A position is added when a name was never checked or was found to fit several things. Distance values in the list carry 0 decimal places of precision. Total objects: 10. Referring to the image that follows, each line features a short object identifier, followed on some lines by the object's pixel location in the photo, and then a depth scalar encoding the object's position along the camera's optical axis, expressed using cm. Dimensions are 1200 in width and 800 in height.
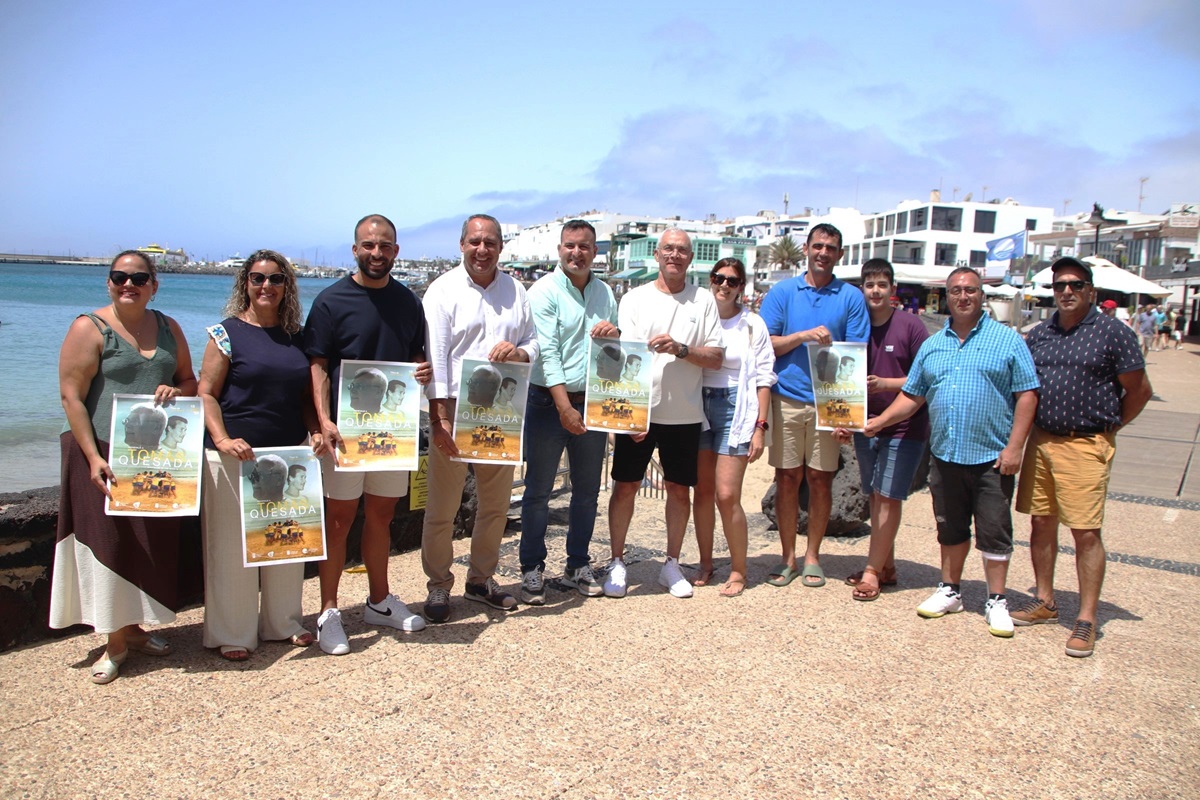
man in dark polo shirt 447
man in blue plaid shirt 465
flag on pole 3309
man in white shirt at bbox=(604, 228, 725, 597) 485
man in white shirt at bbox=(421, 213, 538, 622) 438
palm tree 9175
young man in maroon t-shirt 506
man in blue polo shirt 518
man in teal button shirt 471
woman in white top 500
